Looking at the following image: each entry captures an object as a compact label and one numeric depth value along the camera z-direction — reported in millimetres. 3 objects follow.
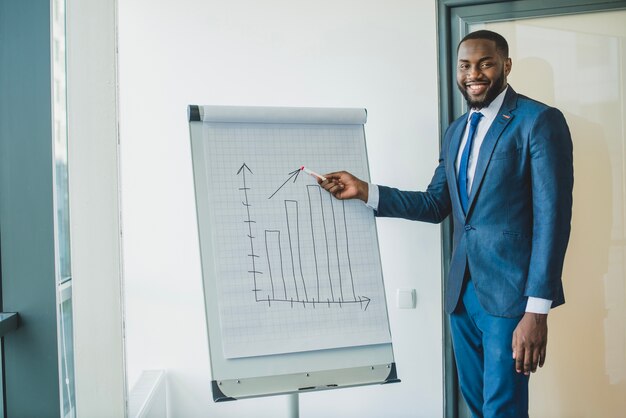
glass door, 2094
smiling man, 1606
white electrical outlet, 2260
